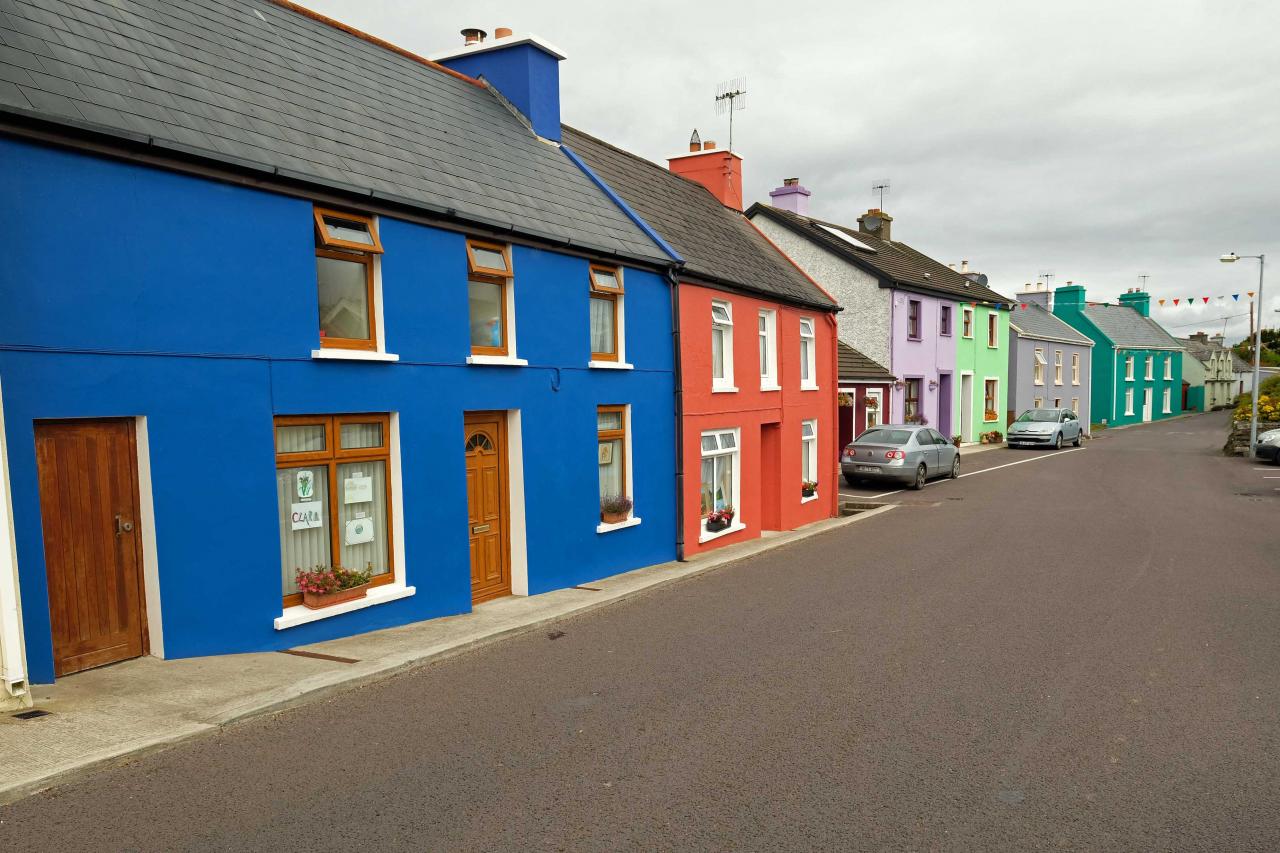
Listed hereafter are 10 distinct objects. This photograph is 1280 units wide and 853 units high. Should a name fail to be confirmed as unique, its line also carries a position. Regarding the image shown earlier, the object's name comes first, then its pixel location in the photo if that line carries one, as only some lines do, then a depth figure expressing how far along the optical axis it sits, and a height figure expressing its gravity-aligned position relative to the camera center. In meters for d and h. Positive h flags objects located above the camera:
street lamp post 30.70 -1.80
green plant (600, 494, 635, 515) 12.69 -1.81
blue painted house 6.66 +0.48
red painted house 14.76 +0.22
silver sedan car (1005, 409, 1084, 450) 37.09 -2.56
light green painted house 37.78 +0.01
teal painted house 57.00 +0.66
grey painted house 44.19 +0.38
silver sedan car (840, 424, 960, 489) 23.91 -2.31
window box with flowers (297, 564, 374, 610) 8.38 -1.93
